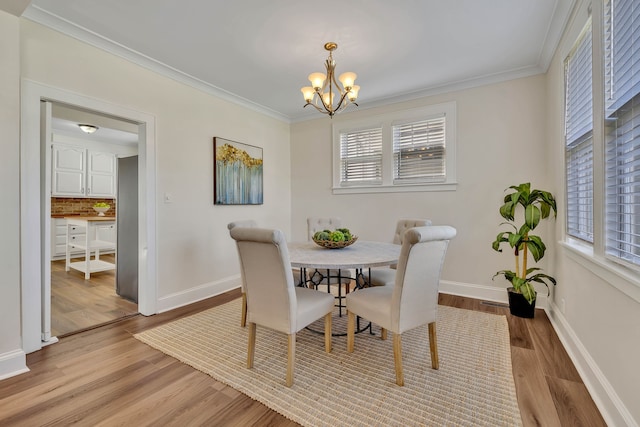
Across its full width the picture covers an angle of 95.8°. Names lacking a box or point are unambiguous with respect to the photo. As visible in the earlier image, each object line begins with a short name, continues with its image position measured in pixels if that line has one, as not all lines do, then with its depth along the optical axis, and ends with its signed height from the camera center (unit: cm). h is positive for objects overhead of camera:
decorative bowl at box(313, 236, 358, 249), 239 -26
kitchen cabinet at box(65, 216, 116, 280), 431 -48
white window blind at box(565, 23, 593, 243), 192 +53
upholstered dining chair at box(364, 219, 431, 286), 260 -57
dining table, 190 -33
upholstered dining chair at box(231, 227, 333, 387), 169 -48
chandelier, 233 +105
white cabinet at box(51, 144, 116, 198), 558 +84
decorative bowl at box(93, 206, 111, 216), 561 +6
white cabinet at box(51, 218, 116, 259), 559 -44
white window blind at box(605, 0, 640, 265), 128 +39
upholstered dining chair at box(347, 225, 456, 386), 169 -53
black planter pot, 277 -92
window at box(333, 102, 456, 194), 358 +82
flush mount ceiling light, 479 +144
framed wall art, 363 +53
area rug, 152 -105
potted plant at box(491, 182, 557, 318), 266 -28
